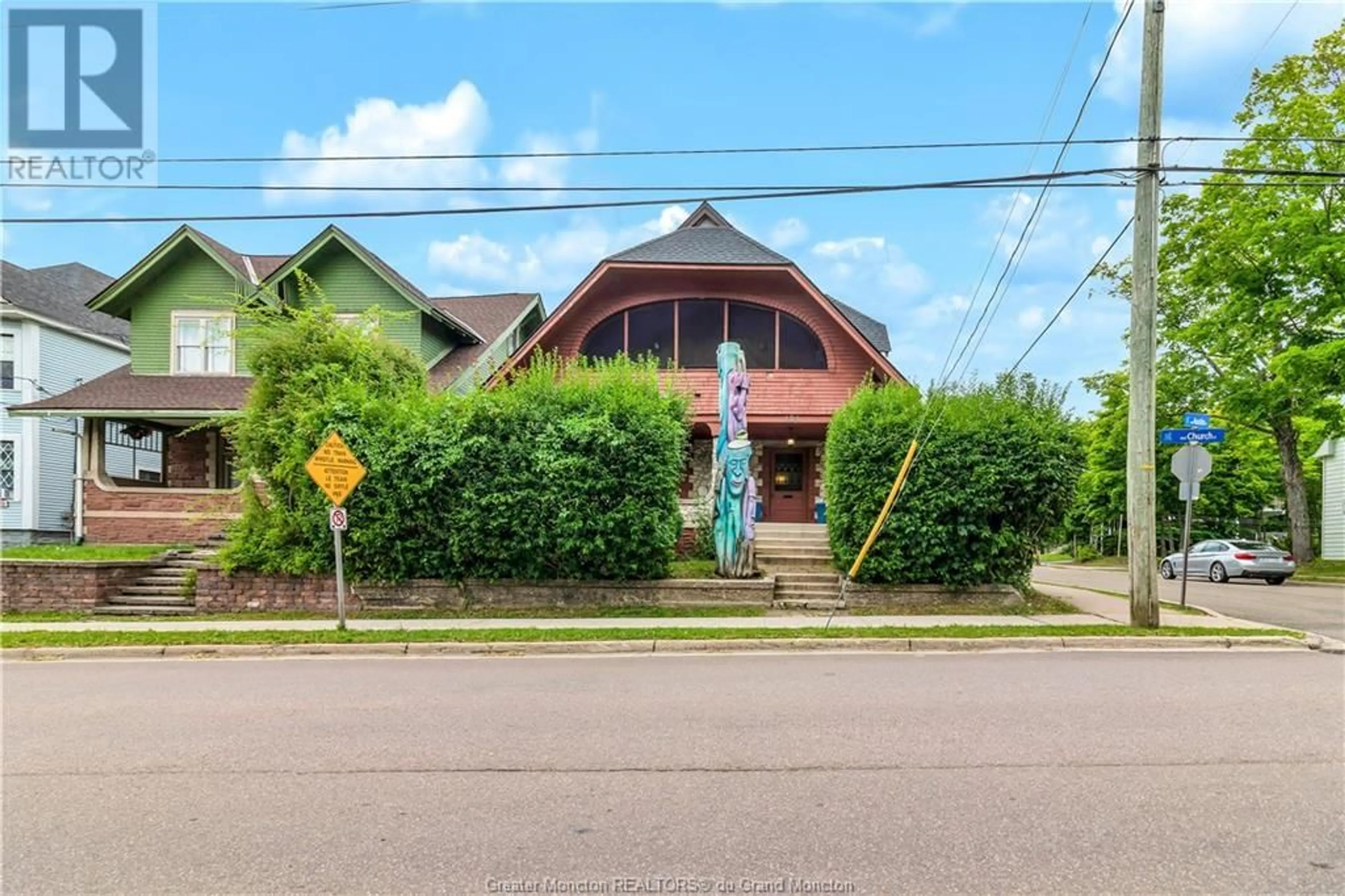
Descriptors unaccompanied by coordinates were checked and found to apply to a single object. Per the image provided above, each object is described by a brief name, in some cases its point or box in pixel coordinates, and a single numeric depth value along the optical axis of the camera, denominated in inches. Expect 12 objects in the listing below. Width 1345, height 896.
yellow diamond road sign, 447.8
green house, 764.0
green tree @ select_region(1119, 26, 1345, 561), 895.7
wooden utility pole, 435.2
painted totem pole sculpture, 553.9
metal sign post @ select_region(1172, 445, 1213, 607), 518.6
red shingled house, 788.0
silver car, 902.4
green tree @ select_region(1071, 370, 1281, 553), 1499.8
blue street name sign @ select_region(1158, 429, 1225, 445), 530.3
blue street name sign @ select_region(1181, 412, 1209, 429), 539.2
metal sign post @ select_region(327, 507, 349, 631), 439.8
